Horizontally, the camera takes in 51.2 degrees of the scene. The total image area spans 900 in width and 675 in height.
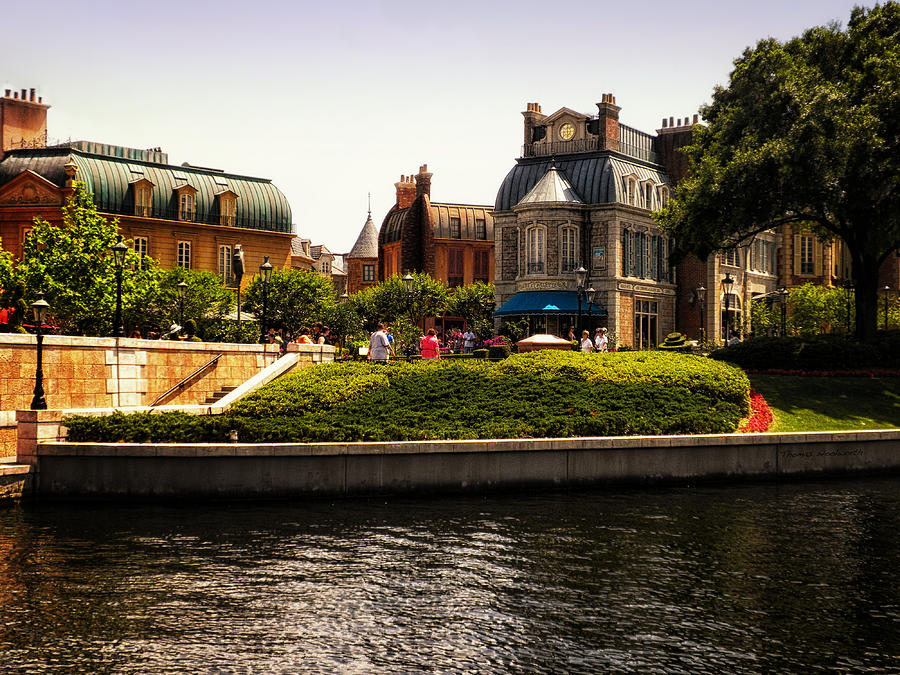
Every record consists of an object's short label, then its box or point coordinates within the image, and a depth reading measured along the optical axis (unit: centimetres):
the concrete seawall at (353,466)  2095
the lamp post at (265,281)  3353
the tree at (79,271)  4269
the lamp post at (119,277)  2711
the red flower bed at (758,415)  2647
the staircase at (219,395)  3075
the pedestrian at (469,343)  5191
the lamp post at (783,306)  4971
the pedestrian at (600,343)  3900
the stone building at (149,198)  5622
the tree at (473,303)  6719
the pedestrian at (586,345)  3850
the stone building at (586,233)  5625
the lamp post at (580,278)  3697
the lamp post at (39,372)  2199
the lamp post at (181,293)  4734
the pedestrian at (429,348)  3588
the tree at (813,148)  3284
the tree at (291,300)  5766
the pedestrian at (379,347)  3127
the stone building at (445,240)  8056
